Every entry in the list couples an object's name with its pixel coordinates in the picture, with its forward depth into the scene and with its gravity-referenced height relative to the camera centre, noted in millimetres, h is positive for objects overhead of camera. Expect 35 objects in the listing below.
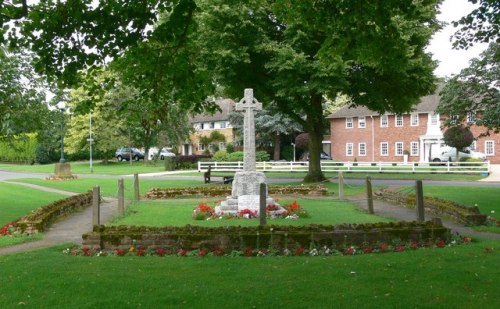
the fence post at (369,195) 16703 -1234
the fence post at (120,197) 17392 -1209
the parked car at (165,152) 78631 +1175
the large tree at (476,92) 20828 +2605
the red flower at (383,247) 9836 -1684
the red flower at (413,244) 10008 -1685
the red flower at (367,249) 9781 -1710
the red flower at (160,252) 9680 -1688
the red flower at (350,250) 9680 -1717
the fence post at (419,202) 12362 -1078
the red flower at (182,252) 9605 -1689
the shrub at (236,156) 50559 +264
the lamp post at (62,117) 32688 +2444
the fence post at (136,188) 22253 -1178
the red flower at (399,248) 9850 -1710
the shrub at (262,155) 52934 +334
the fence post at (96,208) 11945 -1068
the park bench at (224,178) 28422 -1081
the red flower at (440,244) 10219 -1704
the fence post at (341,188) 21314 -1279
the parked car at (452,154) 48281 +115
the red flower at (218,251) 9570 -1670
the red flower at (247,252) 9523 -1680
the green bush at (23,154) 68381 +1013
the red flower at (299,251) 9625 -1691
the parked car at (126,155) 75812 +781
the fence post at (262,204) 11745 -1022
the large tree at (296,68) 25453 +4499
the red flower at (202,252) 9541 -1683
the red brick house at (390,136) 54944 +2259
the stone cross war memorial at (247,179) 16938 -665
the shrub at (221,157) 51688 +212
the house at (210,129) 74938 +4466
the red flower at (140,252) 9703 -1698
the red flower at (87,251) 9898 -1696
